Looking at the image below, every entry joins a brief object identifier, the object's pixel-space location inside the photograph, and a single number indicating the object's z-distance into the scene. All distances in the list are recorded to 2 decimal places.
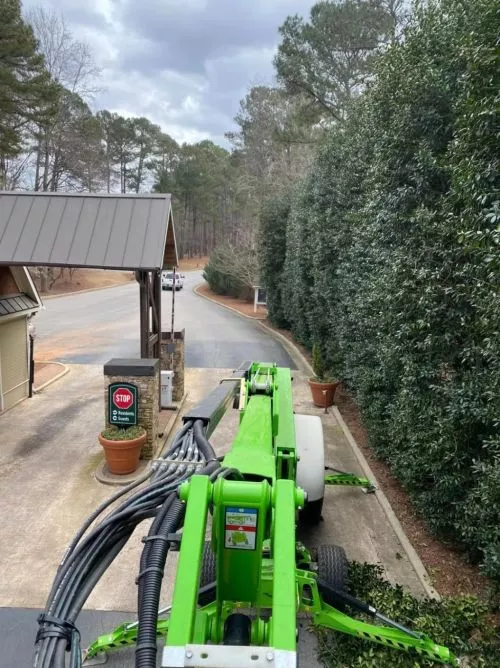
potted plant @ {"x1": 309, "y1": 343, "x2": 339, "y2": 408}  10.52
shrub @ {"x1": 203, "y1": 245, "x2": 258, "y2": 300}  29.47
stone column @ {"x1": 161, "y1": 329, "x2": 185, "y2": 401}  10.55
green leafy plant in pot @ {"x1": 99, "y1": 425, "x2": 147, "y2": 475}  6.98
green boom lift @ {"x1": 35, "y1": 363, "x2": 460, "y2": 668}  1.55
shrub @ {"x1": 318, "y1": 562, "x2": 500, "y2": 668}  3.59
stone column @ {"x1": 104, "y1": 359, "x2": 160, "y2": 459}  7.31
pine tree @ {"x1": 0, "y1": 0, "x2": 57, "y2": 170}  20.22
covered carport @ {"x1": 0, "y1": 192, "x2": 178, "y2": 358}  7.24
